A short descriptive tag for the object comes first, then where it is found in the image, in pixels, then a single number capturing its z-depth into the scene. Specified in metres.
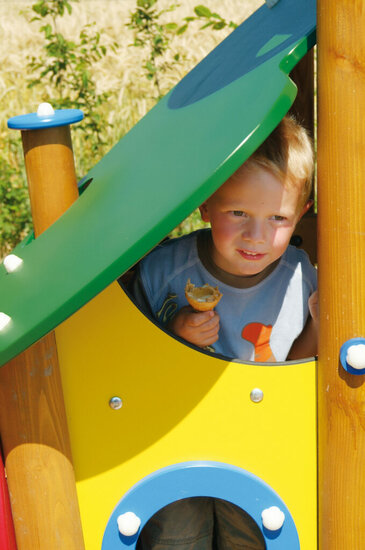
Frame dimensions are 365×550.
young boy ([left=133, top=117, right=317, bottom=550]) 3.10
